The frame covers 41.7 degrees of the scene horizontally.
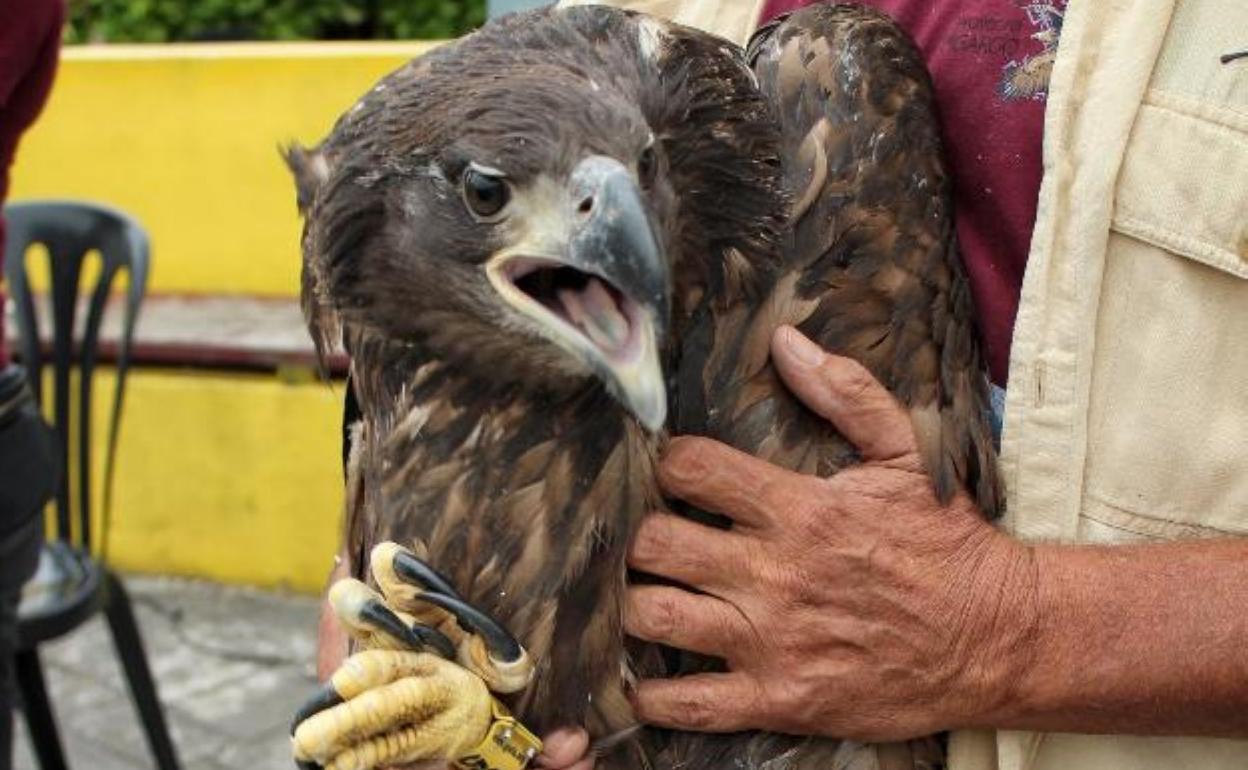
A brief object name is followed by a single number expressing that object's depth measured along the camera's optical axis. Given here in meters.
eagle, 1.64
